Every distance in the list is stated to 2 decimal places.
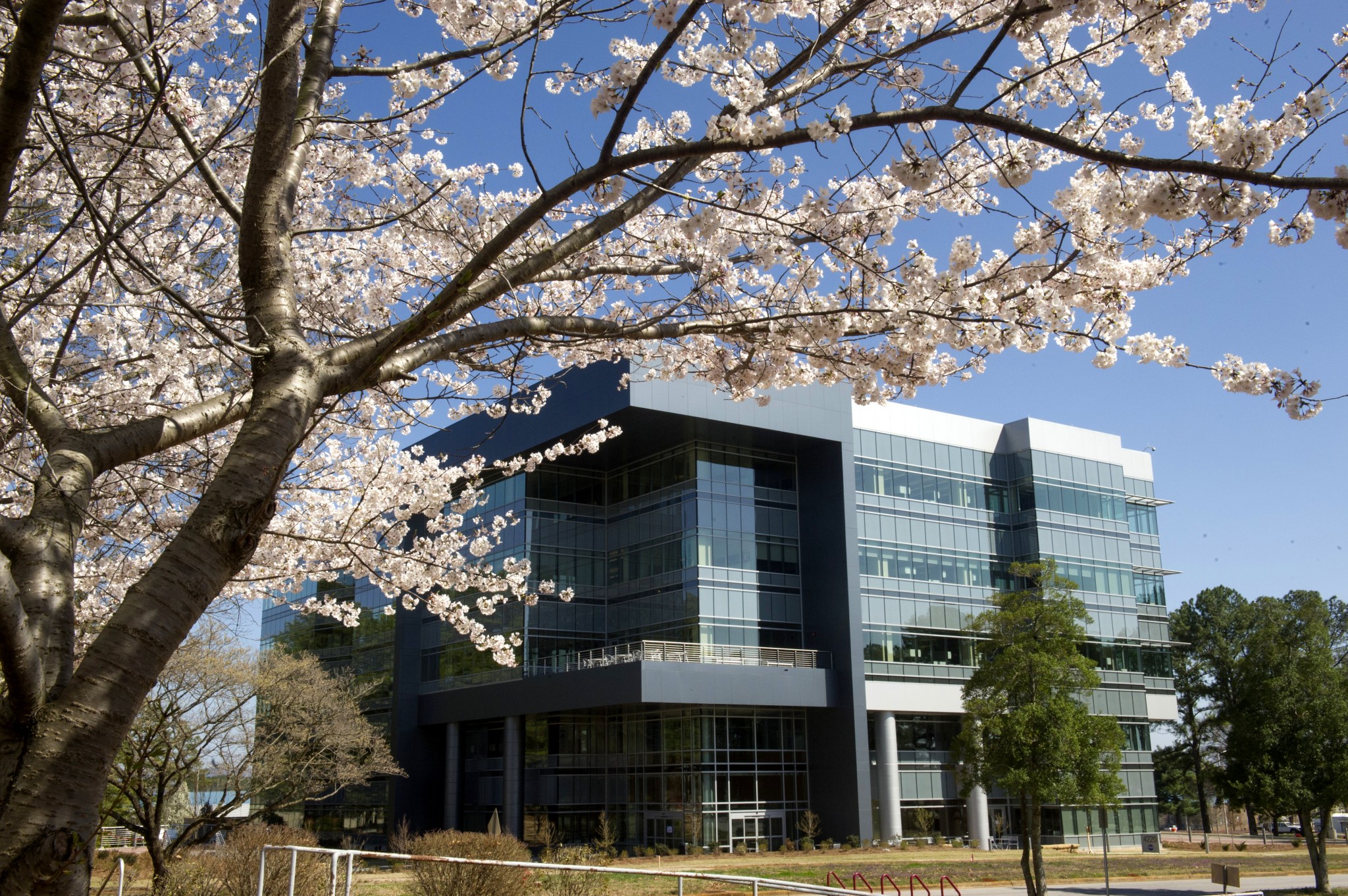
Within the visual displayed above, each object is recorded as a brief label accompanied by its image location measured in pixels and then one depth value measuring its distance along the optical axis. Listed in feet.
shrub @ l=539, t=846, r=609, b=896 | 44.42
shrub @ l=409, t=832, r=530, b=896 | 39.37
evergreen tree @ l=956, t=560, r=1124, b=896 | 75.00
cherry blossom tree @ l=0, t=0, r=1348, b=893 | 11.37
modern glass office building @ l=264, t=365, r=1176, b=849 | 115.65
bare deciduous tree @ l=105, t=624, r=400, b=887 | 46.32
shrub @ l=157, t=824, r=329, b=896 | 39.70
